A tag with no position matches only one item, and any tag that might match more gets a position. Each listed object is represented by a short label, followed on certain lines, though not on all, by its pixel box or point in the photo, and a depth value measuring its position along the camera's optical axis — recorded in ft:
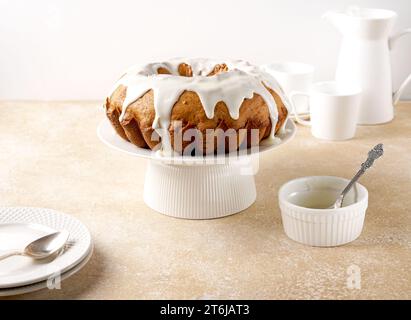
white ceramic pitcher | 5.02
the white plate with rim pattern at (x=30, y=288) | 3.42
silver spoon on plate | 3.56
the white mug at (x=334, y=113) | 4.86
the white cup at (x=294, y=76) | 5.15
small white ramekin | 3.75
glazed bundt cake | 3.88
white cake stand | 4.01
